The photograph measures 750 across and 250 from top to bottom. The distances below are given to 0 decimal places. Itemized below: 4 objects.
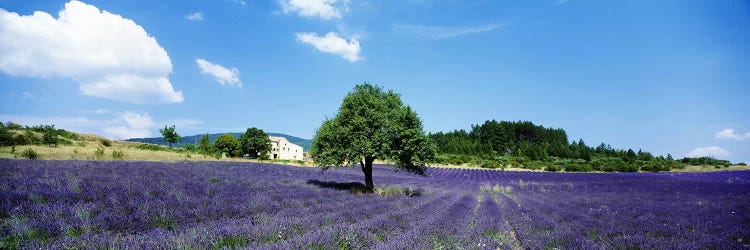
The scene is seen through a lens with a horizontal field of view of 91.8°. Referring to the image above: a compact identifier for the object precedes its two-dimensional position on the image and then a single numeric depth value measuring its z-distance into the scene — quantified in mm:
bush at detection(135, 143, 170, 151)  45228
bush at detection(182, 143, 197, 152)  52688
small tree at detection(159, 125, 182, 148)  62041
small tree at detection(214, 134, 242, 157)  68812
